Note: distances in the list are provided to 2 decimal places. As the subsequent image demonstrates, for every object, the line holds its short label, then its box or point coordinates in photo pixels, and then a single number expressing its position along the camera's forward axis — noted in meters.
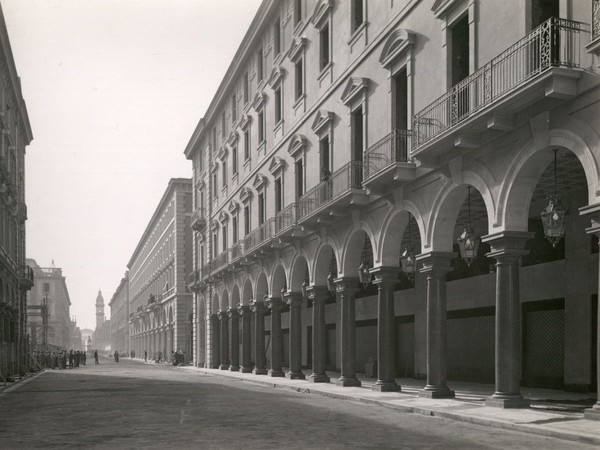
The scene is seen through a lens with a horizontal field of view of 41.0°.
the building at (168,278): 61.44
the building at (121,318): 123.51
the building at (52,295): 128.00
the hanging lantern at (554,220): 14.18
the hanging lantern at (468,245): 16.92
